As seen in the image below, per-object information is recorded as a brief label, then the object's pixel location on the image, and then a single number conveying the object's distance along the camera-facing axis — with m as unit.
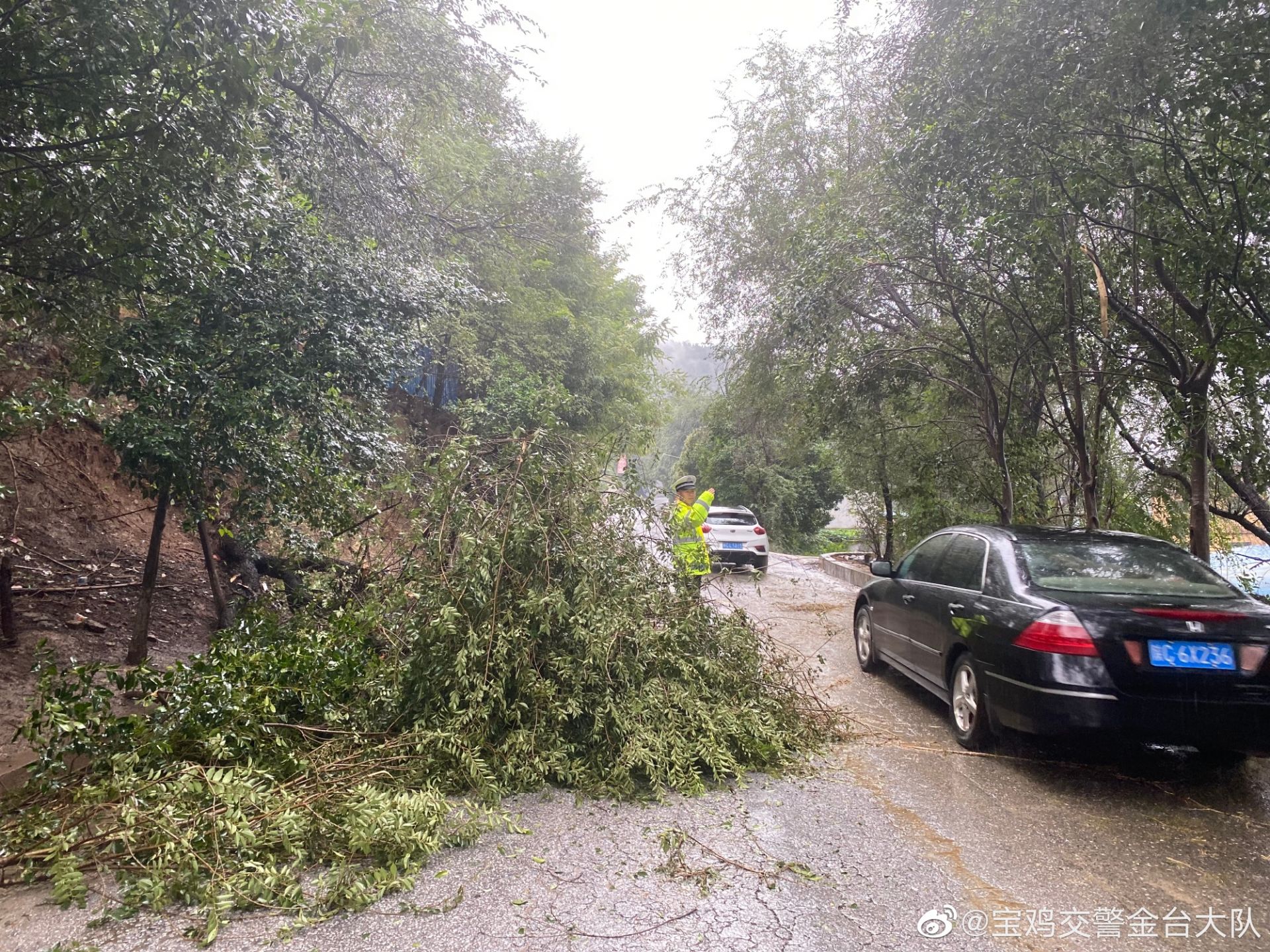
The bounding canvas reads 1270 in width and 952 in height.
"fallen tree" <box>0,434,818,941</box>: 3.21
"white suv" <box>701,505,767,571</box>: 15.26
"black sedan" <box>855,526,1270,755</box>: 4.09
